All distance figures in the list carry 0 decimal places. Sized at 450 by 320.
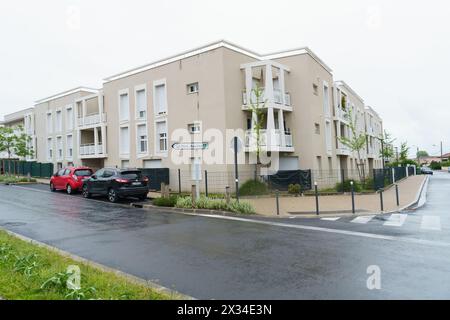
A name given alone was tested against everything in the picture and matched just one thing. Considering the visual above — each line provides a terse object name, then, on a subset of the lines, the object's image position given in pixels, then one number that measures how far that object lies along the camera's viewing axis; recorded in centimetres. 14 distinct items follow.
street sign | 1336
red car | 2039
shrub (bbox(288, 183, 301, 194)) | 1931
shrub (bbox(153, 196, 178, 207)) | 1432
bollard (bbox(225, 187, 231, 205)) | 1297
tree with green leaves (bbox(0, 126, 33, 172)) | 3080
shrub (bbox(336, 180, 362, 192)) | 2012
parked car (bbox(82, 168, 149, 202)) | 1625
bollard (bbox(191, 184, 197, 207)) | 1365
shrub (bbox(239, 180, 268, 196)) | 1955
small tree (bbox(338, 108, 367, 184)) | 2524
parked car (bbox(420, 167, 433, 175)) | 5709
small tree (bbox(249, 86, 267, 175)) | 2130
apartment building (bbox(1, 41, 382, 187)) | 2178
